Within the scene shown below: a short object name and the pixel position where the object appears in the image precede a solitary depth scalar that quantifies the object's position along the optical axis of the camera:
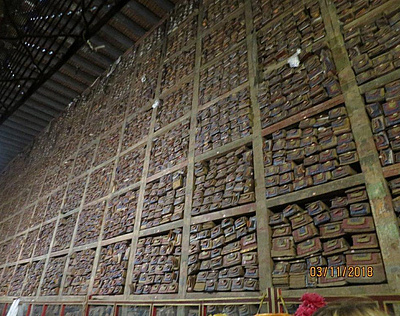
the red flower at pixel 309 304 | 2.06
